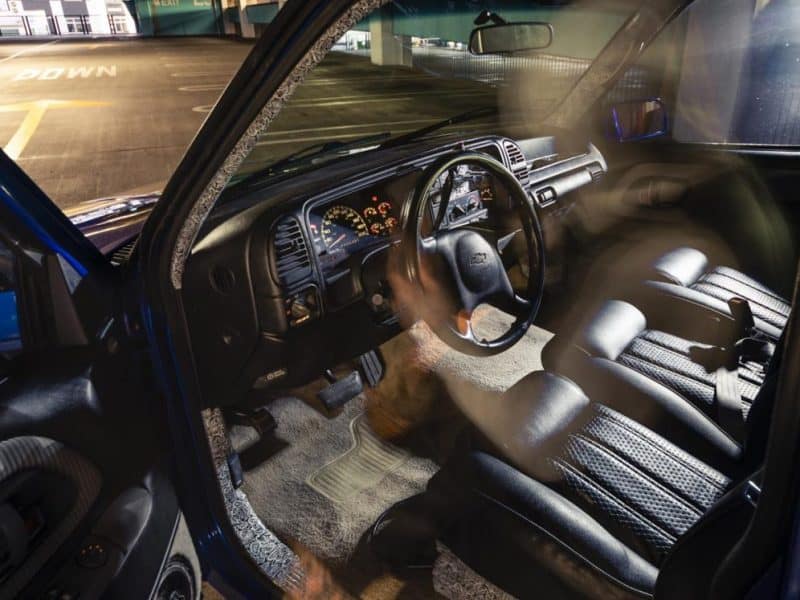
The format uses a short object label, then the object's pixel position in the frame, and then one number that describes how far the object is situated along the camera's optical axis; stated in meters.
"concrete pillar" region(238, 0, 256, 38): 29.00
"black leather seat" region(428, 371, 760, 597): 1.31
